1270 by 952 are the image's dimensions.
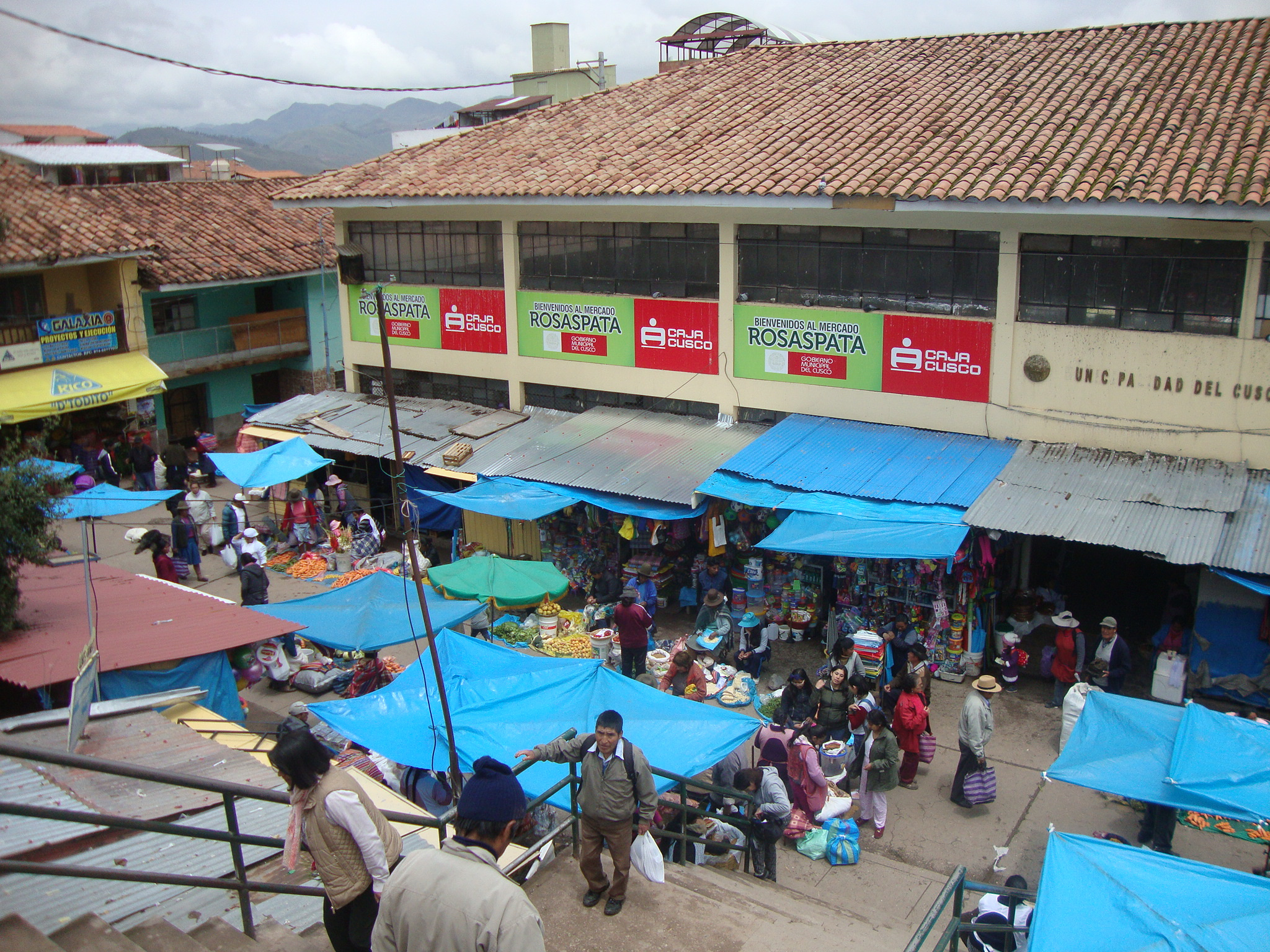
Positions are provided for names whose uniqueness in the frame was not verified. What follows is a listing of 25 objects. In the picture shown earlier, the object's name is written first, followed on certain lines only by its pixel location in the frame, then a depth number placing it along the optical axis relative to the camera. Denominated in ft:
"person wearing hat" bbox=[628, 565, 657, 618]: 48.60
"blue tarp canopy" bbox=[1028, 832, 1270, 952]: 17.66
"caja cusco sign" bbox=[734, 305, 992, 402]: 45.16
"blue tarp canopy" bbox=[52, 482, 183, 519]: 49.49
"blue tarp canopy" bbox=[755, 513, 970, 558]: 38.29
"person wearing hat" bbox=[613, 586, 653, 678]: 41.98
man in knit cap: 11.53
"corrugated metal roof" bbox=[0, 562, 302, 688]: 29.48
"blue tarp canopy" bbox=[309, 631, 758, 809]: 27.84
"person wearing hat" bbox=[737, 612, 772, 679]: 43.68
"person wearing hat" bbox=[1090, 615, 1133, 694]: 38.17
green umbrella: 42.73
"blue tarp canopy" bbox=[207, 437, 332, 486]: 56.44
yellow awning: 65.77
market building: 39.63
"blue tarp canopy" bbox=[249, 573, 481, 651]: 38.47
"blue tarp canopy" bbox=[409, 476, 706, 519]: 47.03
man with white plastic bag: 20.65
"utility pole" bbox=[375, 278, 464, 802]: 23.47
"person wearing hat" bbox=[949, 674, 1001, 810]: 33.22
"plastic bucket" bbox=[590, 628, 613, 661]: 45.70
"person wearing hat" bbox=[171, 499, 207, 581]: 56.75
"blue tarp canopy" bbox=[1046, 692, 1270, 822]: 24.17
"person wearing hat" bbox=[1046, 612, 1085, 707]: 39.55
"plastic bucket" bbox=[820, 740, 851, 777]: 34.35
